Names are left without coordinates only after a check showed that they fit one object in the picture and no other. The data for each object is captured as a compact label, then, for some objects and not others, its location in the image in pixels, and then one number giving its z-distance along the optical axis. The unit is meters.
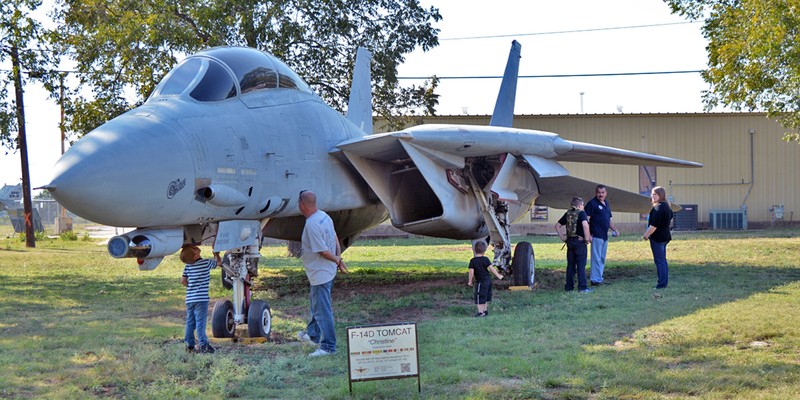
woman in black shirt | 13.01
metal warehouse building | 37.47
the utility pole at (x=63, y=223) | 43.31
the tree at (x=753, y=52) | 16.62
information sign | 6.07
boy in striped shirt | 8.13
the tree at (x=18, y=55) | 17.14
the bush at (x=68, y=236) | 38.05
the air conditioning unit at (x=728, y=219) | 36.69
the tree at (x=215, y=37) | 18.72
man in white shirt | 7.72
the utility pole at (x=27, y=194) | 31.98
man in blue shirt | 13.59
